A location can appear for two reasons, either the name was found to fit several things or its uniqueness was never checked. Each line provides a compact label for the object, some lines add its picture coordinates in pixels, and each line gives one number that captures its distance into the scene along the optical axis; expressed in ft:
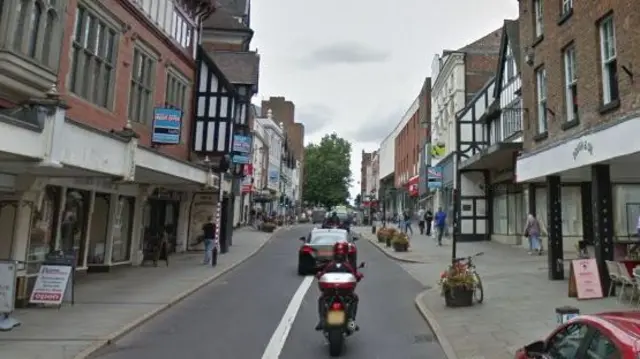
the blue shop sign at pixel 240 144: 80.84
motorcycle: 24.95
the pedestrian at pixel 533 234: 67.10
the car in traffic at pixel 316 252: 56.54
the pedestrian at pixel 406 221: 119.44
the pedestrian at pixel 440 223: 92.99
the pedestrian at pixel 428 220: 120.99
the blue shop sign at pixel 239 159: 83.51
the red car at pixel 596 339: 10.99
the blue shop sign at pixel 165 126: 59.16
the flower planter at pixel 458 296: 36.17
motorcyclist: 26.03
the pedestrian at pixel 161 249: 62.34
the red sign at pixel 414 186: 167.73
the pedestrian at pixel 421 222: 126.82
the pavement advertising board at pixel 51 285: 35.91
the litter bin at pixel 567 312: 21.09
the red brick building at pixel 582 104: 35.91
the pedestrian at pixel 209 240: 64.90
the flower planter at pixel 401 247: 81.05
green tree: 307.78
